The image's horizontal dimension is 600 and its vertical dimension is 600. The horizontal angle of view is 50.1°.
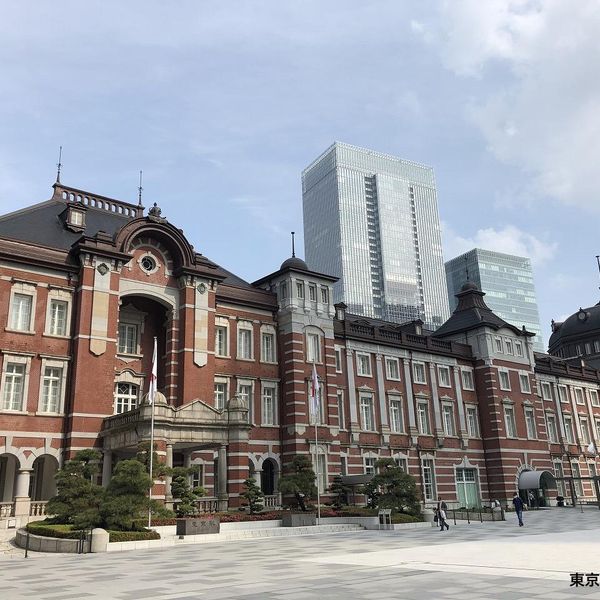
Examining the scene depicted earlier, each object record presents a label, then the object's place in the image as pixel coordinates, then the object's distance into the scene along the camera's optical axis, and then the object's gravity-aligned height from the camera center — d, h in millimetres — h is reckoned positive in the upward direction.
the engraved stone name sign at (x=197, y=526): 24406 -786
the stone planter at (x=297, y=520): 29016 -825
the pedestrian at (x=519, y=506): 30812 -641
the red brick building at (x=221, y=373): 29734 +7304
